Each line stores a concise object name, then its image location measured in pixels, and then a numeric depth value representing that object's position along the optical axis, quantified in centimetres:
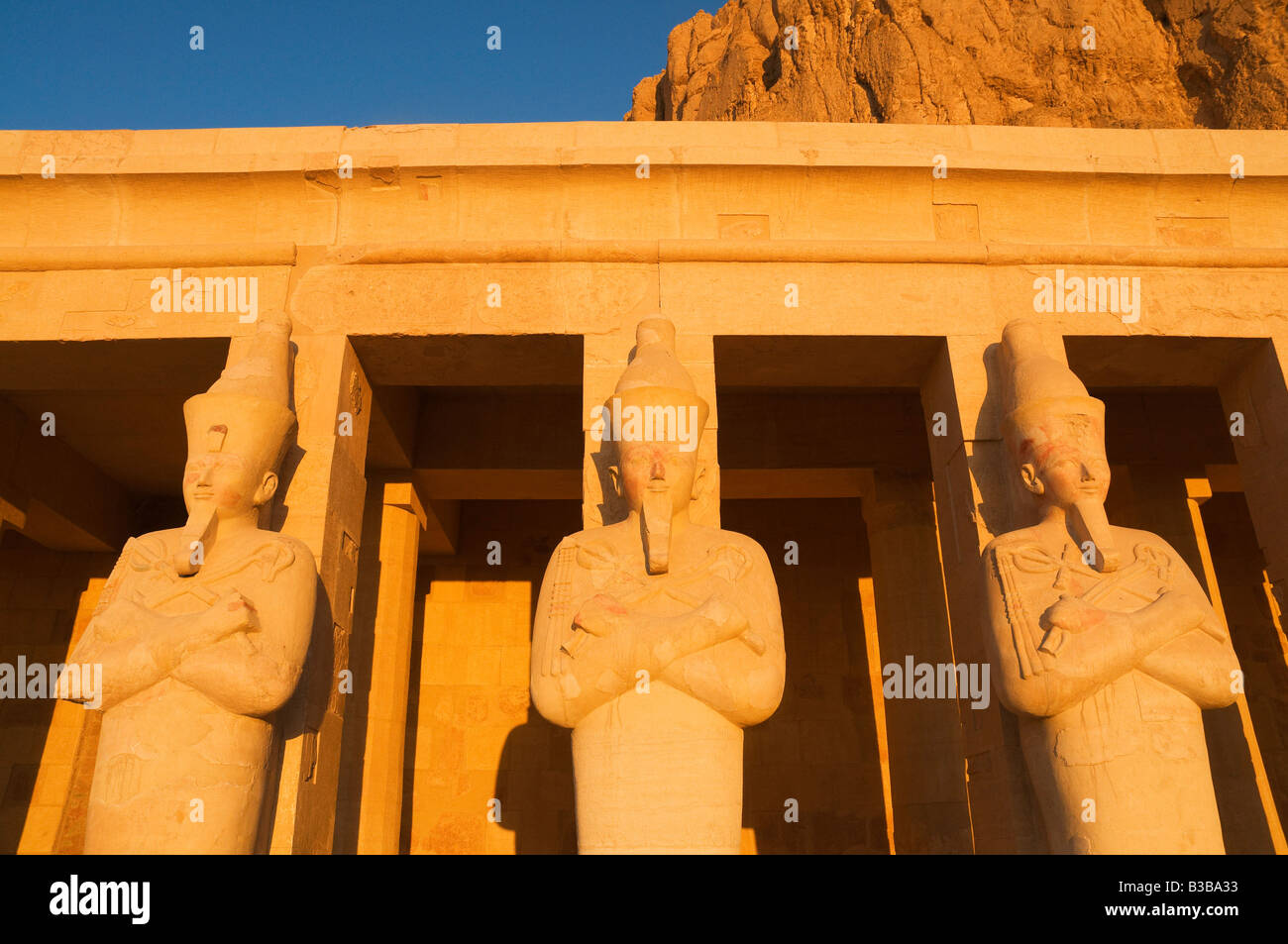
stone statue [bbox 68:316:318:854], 390
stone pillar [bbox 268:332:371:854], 482
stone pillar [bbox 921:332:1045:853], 472
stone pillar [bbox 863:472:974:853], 696
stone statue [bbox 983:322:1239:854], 382
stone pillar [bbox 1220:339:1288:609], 547
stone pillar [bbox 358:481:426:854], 689
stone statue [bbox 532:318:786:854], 365
